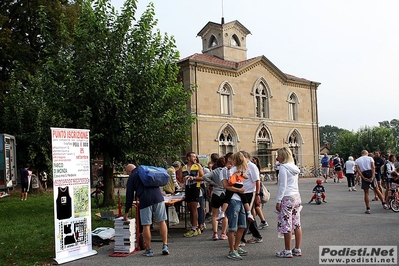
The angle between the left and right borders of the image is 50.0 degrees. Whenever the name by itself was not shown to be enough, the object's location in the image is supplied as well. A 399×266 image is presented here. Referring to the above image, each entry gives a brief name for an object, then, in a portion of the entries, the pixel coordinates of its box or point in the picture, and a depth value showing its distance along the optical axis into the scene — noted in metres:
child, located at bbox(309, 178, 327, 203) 16.02
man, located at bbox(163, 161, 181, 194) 12.25
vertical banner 8.22
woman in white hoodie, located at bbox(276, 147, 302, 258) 7.53
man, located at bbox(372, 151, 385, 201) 15.69
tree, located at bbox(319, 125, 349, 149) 146.75
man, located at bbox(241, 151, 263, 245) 8.25
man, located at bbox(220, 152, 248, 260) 7.67
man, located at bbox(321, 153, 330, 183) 28.19
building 33.12
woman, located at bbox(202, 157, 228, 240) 9.57
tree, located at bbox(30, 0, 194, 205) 15.87
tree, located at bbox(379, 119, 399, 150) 135.25
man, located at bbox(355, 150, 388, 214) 12.79
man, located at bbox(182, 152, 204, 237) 10.15
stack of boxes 8.73
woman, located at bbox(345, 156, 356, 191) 21.77
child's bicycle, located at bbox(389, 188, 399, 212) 13.00
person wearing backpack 8.48
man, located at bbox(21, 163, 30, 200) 21.86
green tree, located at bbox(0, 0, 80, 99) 25.03
